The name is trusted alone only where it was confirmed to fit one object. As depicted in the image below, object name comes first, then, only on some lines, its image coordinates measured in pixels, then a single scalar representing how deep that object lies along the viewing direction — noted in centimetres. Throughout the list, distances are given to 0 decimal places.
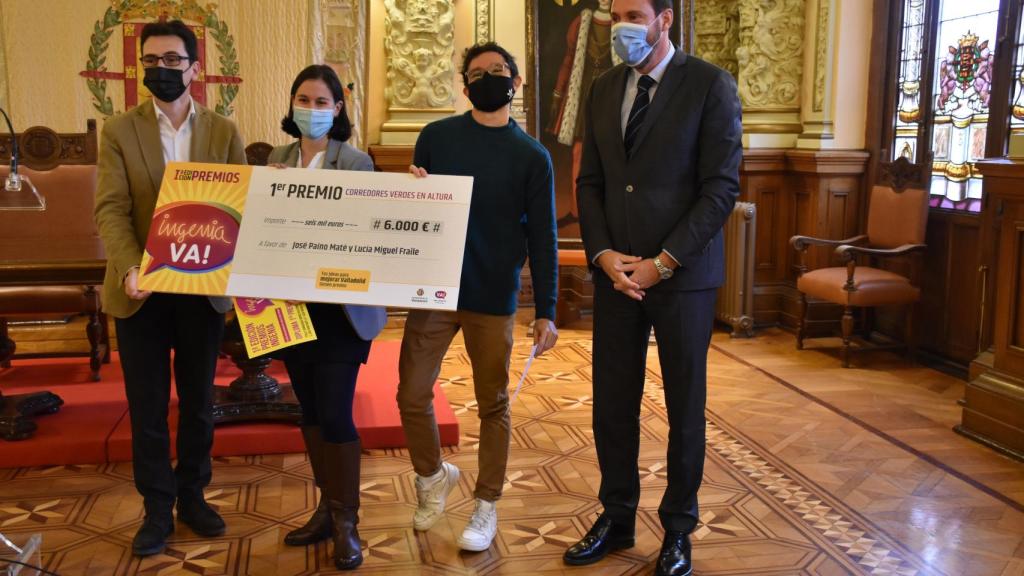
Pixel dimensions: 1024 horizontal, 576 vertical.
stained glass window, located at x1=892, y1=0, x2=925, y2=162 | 613
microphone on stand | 365
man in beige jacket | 293
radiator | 662
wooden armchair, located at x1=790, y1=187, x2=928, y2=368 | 584
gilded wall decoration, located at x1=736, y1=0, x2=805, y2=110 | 681
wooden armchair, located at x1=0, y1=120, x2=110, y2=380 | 509
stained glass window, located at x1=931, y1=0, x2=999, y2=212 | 551
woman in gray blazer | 288
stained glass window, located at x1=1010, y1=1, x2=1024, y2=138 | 521
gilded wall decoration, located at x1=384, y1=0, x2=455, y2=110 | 690
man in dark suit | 274
